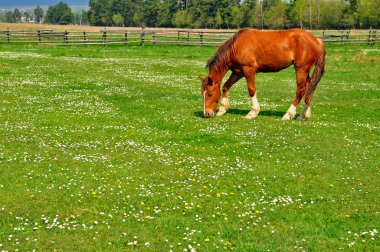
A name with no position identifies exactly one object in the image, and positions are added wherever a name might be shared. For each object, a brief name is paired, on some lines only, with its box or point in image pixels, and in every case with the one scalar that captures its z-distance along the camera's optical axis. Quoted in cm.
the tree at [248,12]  13082
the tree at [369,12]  9515
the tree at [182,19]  15062
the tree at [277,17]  12075
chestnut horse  1546
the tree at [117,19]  19350
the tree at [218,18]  13824
